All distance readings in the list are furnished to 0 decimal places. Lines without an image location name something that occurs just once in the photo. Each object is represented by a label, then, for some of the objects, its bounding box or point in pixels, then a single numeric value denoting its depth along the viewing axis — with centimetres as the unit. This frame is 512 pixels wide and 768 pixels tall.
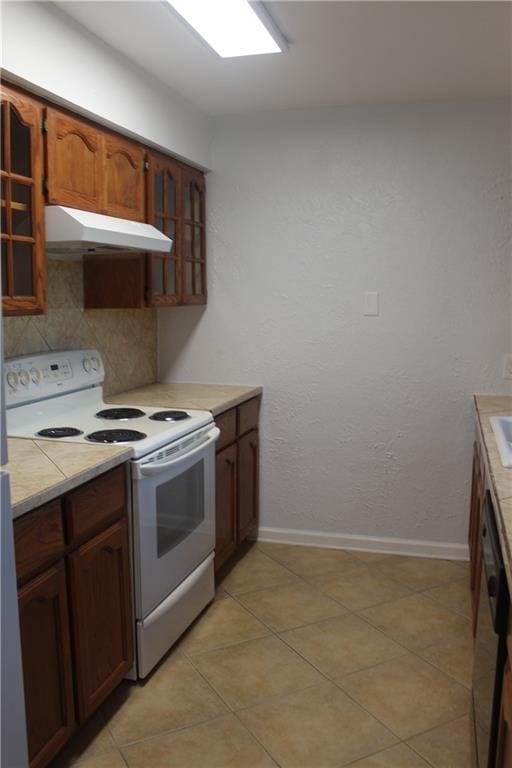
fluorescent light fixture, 201
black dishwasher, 139
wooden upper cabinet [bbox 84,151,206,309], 287
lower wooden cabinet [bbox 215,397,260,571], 300
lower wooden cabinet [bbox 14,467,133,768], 165
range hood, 211
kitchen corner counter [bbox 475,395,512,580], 137
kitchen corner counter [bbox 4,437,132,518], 163
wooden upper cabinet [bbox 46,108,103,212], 213
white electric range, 221
